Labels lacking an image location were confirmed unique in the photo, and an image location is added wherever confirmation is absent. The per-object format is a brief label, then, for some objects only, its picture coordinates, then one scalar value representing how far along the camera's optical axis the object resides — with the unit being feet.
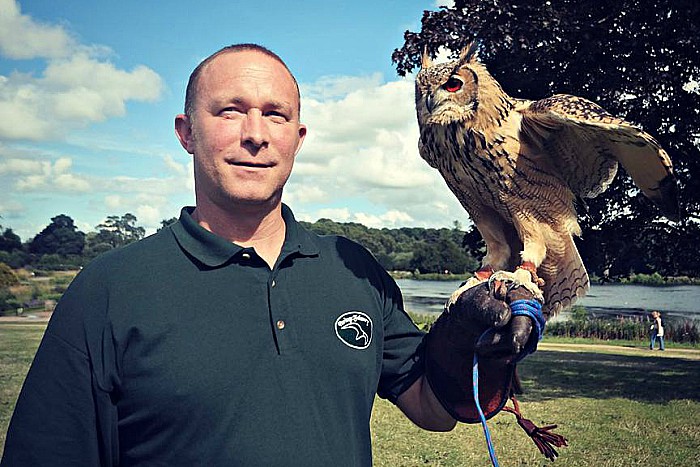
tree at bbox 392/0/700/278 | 21.20
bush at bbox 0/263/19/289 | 69.81
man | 4.63
